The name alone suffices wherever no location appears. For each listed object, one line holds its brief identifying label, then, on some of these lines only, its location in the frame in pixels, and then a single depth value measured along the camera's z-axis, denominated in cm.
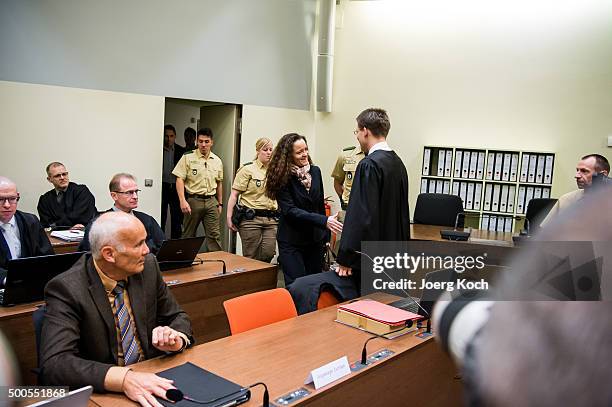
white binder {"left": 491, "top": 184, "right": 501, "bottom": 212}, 656
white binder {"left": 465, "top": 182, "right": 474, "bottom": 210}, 667
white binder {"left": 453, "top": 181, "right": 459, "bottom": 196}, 674
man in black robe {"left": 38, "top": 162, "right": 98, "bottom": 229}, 493
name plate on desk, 180
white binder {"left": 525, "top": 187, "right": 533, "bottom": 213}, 643
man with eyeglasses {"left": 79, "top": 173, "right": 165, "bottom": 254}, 343
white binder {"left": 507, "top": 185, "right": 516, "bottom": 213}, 650
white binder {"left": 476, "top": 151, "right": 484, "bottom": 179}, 661
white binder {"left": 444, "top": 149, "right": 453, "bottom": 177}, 680
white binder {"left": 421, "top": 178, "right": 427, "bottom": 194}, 695
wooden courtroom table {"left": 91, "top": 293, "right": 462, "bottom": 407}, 184
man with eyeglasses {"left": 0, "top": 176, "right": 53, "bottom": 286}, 330
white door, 701
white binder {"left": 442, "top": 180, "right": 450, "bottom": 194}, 682
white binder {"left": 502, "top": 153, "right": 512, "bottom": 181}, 650
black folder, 161
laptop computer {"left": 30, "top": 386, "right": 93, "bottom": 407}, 131
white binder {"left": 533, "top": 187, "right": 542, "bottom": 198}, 641
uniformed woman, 514
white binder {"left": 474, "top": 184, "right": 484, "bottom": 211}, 664
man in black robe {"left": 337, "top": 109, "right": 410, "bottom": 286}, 295
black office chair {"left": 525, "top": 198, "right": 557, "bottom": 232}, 532
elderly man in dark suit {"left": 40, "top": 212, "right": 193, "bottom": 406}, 172
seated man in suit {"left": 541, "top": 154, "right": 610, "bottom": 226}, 427
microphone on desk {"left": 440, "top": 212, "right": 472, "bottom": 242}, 457
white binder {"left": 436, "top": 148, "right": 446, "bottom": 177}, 683
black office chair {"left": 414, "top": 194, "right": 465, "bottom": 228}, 569
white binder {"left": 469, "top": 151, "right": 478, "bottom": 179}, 662
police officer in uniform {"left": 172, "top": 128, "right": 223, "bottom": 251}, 618
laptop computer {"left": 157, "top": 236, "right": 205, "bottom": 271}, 335
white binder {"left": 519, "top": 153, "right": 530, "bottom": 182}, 642
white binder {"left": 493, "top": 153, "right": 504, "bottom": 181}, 653
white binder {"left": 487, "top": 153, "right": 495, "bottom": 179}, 657
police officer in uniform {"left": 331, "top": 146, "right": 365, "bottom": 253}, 654
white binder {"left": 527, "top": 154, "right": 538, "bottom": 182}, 639
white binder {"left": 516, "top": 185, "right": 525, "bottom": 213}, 649
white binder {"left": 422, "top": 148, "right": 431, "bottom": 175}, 697
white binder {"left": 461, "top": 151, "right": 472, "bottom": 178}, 665
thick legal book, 238
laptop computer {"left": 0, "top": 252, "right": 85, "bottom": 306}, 254
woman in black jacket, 373
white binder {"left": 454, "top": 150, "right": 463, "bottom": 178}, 669
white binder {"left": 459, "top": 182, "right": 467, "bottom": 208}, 670
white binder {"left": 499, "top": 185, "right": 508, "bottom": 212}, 653
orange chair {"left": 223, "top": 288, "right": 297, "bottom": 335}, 241
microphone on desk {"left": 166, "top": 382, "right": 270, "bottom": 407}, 159
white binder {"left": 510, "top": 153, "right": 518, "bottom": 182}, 648
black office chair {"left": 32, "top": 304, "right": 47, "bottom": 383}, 194
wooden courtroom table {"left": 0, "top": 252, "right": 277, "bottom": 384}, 327
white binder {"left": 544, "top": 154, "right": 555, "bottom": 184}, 632
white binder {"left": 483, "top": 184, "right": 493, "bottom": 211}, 660
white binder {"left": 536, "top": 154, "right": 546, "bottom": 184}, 636
